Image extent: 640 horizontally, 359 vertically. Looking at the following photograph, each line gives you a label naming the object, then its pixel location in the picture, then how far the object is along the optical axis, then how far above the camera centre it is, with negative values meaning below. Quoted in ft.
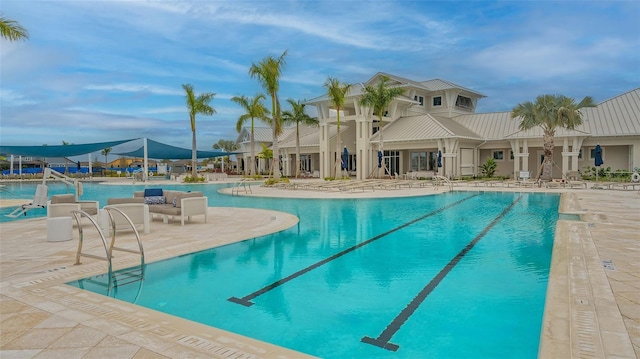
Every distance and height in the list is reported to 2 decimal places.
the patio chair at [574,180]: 78.38 -3.10
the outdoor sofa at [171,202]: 33.12 -2.66
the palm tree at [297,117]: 122.62 +16.19
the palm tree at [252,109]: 119.75 +18.43
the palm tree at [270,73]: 86.33 +20.99
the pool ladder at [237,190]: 74.56 -3.87
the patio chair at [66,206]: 31.91 -2.69
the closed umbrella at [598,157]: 77.46 +1.62
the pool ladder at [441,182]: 80.23 -3.13
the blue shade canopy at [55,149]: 98.94 +6.05
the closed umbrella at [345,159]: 107.45 +2.53
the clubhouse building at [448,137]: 91.81 +7.43
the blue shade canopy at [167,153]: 125.49 +6.34
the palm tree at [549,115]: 82.16 +10.66
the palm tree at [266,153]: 136.77 +5.79
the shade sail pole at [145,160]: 110.73 +3.17
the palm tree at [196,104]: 107.24 +17.89
